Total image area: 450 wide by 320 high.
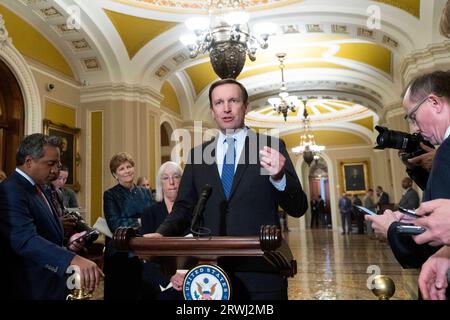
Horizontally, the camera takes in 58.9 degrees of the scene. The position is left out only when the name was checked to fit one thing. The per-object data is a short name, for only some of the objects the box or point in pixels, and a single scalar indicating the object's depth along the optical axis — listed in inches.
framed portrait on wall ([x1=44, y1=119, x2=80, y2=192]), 294.4
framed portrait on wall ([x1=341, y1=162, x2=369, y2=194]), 725.9
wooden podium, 40.9
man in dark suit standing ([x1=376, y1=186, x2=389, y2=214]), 437.1
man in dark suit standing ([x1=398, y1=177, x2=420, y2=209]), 266.1
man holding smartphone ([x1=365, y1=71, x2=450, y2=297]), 47.0
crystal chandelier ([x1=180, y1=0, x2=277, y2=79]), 190.4
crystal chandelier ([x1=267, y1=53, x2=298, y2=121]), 380.8
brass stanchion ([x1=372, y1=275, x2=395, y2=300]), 45.9
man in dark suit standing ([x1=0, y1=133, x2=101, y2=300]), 65.1
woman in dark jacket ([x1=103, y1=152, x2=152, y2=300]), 115.0
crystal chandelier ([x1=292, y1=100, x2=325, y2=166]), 577.0
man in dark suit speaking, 49.7
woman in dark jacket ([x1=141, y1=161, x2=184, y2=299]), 95.7
